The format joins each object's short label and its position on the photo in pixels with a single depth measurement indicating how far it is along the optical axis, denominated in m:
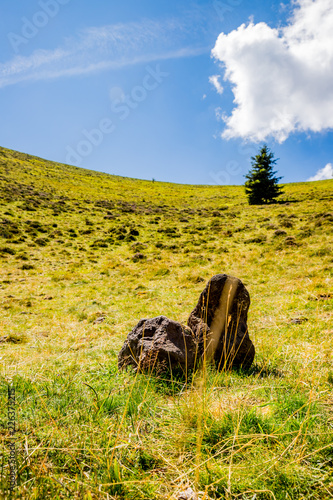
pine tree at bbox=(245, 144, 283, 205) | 43.97
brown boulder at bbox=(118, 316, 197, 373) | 4.09
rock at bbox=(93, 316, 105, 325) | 8.81
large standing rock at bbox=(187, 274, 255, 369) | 4.68
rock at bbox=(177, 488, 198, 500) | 1.76
